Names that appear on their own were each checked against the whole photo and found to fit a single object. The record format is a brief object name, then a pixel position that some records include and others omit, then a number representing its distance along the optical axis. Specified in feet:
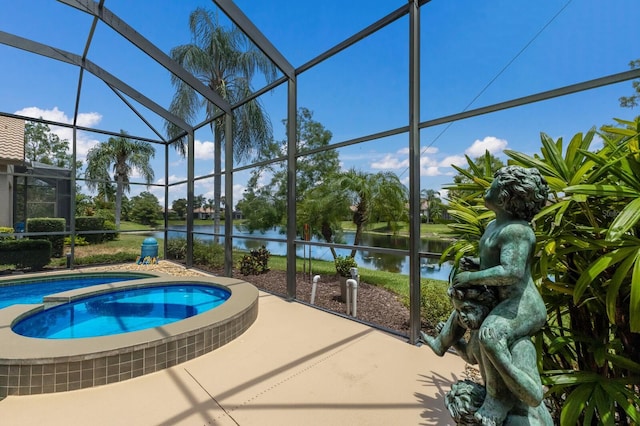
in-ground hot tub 8.20
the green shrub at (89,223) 33.14
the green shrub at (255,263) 25.57
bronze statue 3.51
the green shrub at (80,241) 29.27
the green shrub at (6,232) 23.93
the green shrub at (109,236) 30.84
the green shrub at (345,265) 18.54
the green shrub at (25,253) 24.49
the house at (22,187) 24.61
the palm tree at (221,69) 33.14
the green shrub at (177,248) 31.17
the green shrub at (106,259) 28.89
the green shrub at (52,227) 26.84
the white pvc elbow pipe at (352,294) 14.79
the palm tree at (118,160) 50.16
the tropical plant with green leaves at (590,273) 4.18
